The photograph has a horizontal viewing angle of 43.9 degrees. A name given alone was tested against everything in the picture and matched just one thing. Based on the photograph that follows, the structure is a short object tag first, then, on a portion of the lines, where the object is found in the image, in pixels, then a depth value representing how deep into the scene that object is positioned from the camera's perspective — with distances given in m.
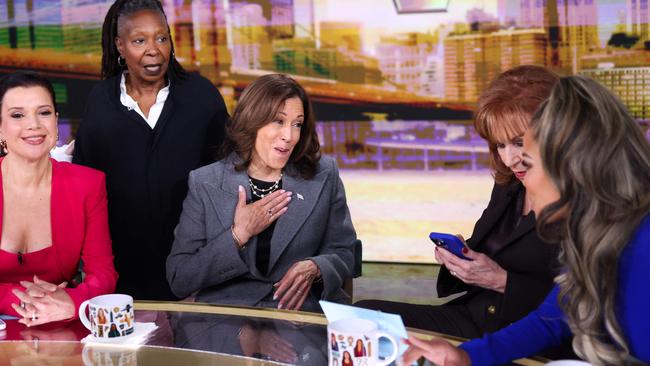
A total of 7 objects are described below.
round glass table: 1.59
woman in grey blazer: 2.39
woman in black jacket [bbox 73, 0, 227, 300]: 2.77
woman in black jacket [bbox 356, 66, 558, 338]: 2.09
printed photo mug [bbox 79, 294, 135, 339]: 1.68
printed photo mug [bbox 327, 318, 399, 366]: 1.41
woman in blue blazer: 1.30
